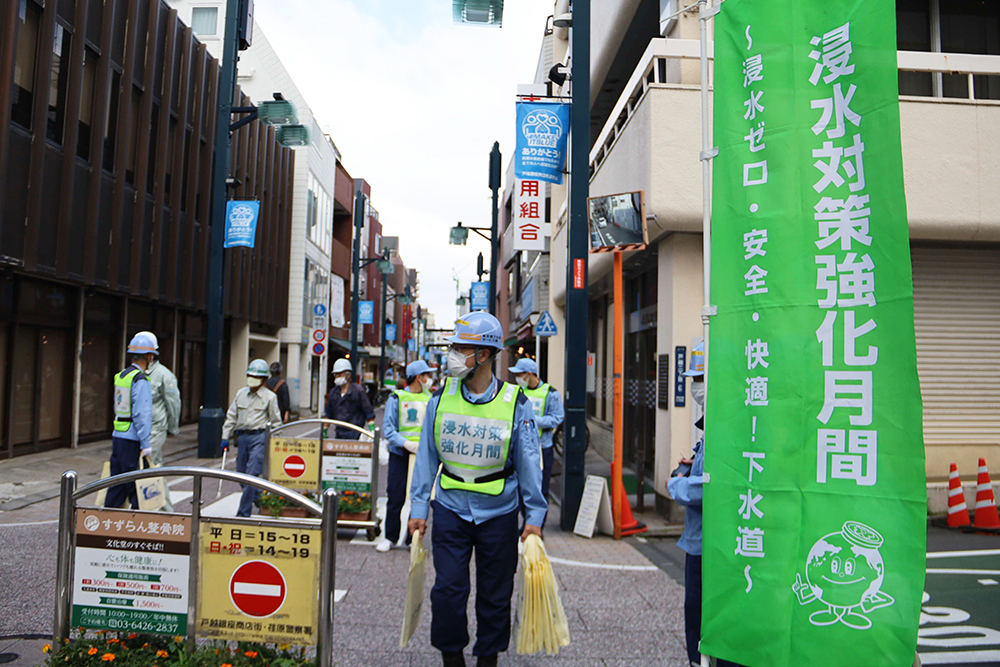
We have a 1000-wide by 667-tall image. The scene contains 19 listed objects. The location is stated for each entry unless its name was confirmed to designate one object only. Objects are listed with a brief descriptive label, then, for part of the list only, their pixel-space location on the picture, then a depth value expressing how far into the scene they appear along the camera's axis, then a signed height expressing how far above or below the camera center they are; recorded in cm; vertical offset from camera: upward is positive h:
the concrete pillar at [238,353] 2855 +74
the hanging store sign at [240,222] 1617 +337
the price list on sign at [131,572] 332 -93
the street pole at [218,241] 1583 +289
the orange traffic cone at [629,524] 870 -175
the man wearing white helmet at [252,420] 823 -55
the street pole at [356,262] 2943 +458
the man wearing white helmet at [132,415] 722 -45
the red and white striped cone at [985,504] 900 -146
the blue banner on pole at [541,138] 993 +329
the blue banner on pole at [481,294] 3519 +407
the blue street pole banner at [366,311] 3953 +354
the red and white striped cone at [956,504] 916 -148
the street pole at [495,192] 2202 +567
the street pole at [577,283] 888 +118
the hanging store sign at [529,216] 1709 +385
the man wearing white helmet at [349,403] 1105 -44
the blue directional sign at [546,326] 1460 +106
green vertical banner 304 +11
